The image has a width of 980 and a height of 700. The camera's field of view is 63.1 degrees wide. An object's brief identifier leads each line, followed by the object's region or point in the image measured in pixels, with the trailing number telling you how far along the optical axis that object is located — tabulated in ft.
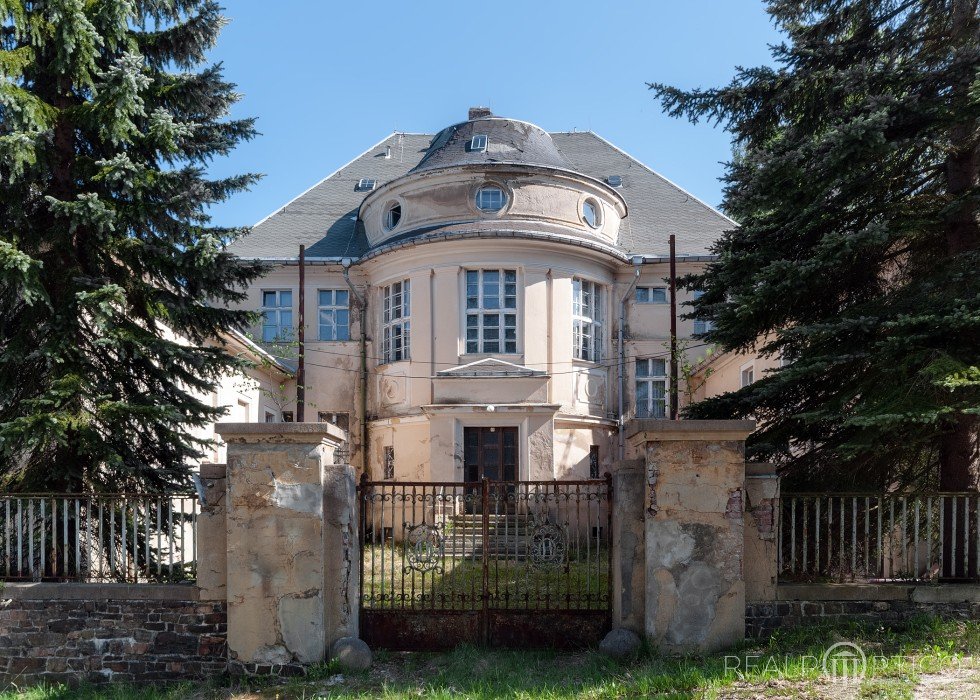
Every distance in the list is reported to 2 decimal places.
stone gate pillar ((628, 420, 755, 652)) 23.65
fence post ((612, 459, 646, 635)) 24.75
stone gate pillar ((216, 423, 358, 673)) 23.86
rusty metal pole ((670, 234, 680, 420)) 56.70
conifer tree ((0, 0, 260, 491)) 27.94
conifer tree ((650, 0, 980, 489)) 24.20
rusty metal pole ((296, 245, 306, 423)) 65.46
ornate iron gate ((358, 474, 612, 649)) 26.00
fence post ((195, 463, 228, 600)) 24.54
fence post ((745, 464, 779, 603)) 24.12
